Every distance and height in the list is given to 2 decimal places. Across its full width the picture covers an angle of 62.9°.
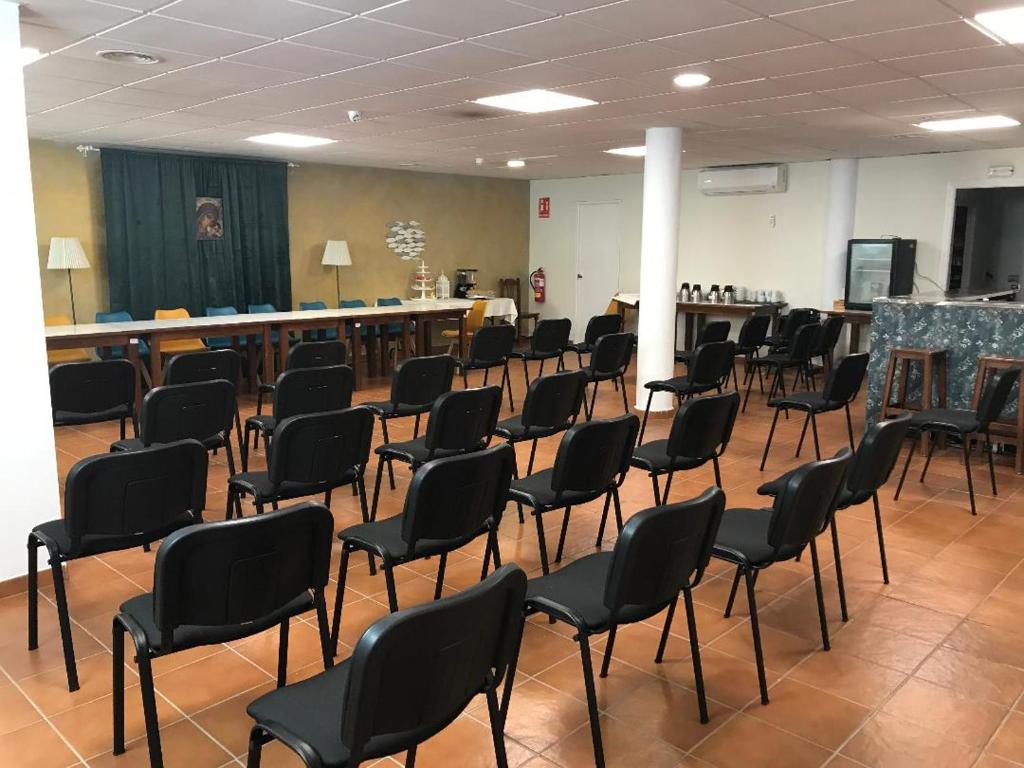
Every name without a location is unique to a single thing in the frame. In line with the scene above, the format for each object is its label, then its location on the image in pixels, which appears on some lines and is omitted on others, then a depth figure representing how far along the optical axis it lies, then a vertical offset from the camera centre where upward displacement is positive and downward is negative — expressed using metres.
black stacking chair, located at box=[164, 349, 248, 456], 5.59 -0.78
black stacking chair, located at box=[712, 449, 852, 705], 2.89 -0.95
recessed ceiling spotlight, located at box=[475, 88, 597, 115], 6.17 +1.18
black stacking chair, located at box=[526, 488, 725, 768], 2.38 -0.96
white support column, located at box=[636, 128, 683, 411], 7.77 +0.00
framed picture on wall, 10.12 +0.41
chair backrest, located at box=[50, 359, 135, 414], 5.05 -0.82
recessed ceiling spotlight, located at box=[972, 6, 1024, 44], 3.99 +1.18
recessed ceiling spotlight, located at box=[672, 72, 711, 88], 5.37 +1.17
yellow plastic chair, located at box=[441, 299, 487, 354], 10.97 -0.80
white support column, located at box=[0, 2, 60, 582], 3.67 -0.46
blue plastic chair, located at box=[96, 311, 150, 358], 8.13 -0.93
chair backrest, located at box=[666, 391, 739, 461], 4.16 -0.84
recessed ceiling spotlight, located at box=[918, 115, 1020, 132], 7.30 +1.24
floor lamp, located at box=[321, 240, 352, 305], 11.09 +0.01
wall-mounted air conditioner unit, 10.92 +1.06
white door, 13.16 -0.01
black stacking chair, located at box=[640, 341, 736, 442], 6.55 -0.90
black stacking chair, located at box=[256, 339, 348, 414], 6.38 -0.78
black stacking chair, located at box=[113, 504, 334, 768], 2.20 -0.91
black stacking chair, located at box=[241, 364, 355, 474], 5.07 -0.86
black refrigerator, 9.92 -0.09
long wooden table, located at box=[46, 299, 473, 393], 7.15 -0.71
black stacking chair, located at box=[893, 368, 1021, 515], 5.18 -0.98
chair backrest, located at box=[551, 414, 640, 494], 3.53 -0.84
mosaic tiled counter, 6.07 -0.53
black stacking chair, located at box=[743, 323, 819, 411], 7.83 -0.89
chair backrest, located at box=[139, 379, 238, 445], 4.34 -0.85
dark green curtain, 9.48 +0.21
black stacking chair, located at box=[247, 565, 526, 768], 1.66 -0.92
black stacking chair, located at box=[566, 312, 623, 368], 8.73 -0.74
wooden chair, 13.87 -0.60
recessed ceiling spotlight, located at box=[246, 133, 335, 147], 8.62 +1.19
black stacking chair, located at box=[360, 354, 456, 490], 5.47 -0.86
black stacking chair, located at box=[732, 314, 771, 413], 8.73 -0.78
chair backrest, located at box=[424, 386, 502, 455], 4.27 -0.85
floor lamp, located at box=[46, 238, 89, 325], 8.82 -0.04
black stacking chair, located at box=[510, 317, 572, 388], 8.16 -0.82
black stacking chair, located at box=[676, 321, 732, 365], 8.59 -0.75
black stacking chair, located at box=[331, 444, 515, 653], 2.91 -0.93
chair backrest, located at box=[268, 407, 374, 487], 3.61 -0.85
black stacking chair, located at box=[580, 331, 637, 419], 7.22 -0.87
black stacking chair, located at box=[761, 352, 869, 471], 5.76 -0.92
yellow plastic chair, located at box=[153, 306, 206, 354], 8.34 -0.92
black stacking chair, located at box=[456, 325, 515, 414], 7.64 -0.84
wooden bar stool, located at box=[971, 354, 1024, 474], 5.86 -0.98
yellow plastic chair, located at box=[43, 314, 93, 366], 7.92 -0.99
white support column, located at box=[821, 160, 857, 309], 10.44 +0.50
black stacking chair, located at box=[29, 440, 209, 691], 2.83 -0.88
